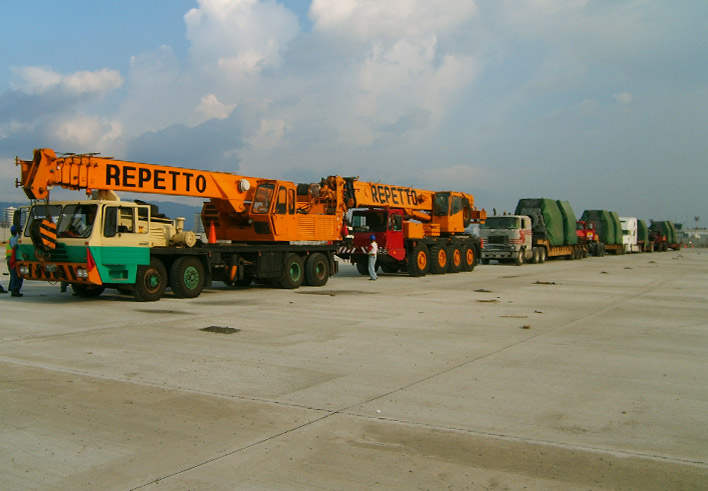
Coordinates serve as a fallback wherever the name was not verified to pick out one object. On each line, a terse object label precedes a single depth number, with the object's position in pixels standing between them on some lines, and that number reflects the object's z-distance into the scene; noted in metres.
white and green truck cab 14.47
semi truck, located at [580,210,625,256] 50.53
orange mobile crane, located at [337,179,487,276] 24.45
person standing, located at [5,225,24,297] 15.83
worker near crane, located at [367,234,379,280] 23.33
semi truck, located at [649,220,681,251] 67.81
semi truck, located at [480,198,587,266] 35.00
